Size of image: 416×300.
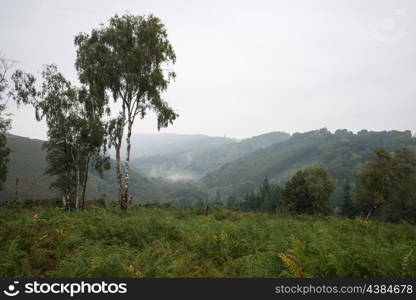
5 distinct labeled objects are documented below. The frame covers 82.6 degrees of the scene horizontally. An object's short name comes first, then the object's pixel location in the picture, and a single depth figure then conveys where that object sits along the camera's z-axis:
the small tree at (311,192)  40.41
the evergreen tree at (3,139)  20.83
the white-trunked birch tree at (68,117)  21.80
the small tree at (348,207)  58.18
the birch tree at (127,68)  19.41
